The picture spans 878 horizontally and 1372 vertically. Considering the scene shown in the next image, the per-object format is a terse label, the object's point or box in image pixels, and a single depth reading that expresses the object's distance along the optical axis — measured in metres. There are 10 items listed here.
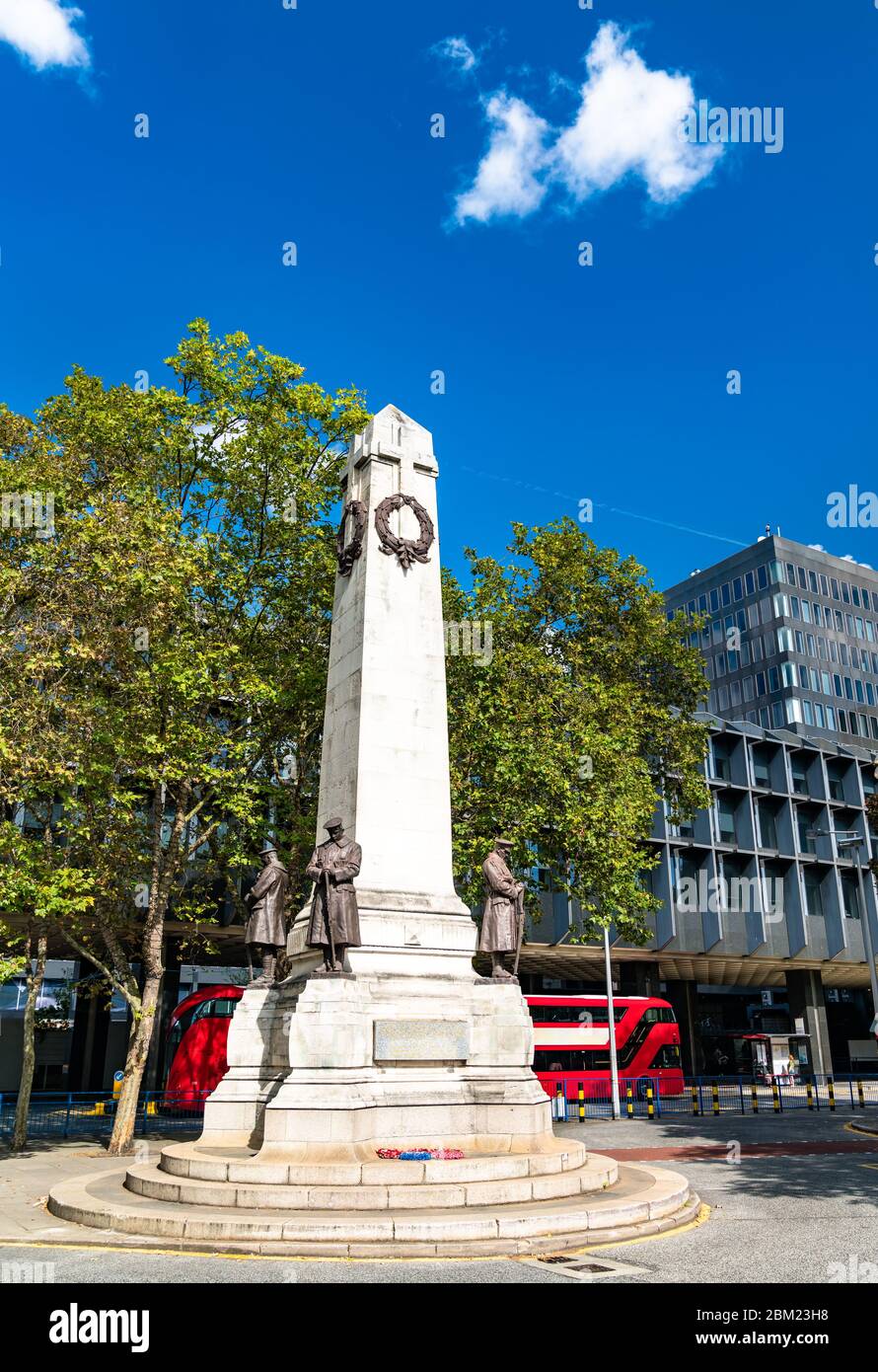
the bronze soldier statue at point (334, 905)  13.48
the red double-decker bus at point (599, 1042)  37.97
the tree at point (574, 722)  25.42
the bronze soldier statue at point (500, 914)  15.31
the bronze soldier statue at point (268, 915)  16.14
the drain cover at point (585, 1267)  8.47
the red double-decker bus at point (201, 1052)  32.09
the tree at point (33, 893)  18.77
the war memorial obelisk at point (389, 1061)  10.53
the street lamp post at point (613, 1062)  30.95
